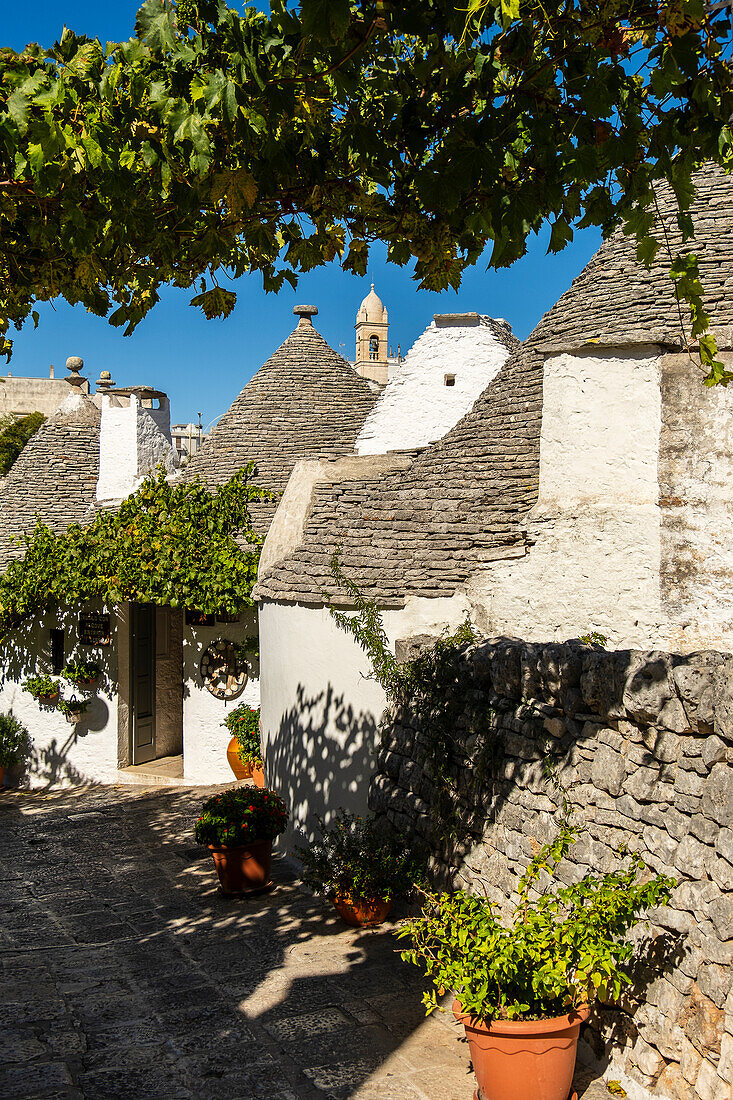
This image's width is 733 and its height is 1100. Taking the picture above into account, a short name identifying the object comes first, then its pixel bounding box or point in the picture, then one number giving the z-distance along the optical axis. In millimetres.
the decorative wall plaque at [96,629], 13680
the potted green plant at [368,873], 6496
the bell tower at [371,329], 49156
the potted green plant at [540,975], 3971
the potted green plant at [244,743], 11938
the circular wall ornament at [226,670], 12398
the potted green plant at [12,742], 14102
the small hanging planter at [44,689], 13812
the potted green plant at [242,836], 7734
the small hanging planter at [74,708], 13758
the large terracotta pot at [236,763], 12234
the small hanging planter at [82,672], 13609
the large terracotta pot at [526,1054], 3961
